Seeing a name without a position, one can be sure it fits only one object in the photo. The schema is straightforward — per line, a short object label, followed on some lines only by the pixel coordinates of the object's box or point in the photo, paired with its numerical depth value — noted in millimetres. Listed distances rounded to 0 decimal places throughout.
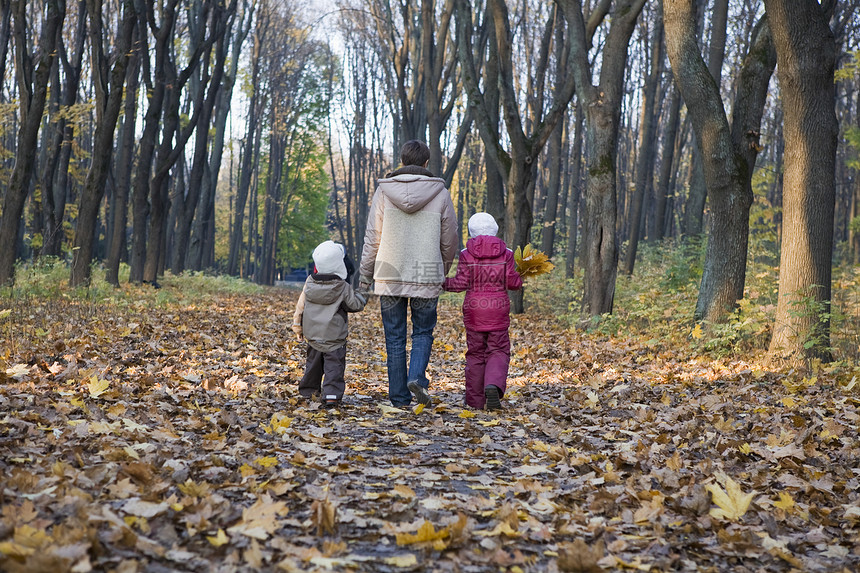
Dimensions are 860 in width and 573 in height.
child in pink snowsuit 6391
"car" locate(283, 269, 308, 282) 81938
